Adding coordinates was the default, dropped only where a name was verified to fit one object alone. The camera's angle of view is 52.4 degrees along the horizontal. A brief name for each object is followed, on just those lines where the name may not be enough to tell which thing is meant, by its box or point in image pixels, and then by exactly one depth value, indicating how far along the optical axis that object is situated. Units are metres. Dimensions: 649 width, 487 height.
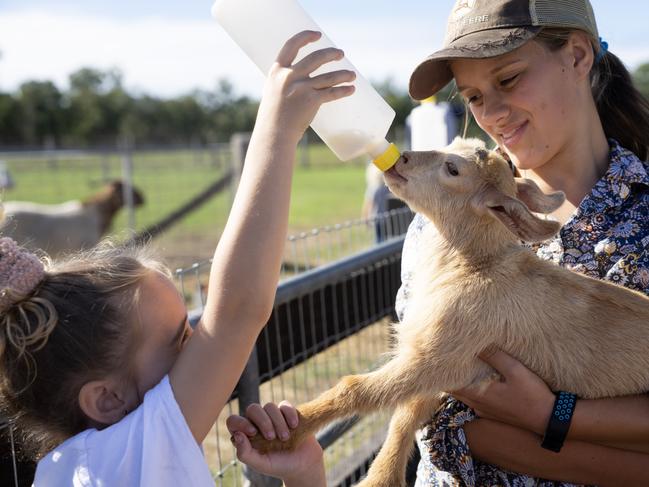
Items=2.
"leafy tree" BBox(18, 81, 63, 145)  62.00
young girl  1.47
